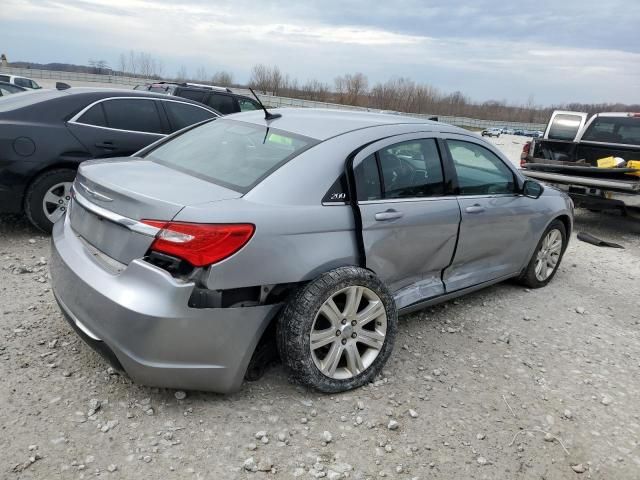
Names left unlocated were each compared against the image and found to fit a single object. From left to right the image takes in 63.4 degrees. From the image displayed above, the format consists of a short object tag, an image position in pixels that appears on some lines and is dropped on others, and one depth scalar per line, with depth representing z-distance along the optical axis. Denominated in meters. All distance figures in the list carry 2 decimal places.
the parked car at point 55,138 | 4.98
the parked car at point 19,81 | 19.18
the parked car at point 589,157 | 7.68
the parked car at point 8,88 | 13.28
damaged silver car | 2.47
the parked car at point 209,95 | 11.40
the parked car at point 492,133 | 53.78
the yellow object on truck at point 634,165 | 7.67
